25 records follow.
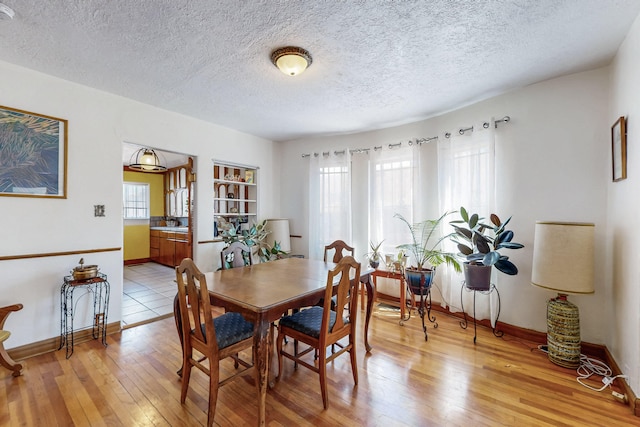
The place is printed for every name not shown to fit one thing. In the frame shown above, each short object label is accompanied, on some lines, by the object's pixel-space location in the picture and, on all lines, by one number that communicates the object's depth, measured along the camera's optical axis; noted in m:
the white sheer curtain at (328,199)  4.25
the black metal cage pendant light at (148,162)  4.33
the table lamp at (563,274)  2.12
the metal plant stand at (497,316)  2.78
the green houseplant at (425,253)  2.99
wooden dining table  1.60
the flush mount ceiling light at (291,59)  2.09
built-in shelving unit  4.30
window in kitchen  6.63
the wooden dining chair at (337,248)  3.13
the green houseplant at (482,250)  2.49
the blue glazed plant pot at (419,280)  2.96
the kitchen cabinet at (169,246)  5.59
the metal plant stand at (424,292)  2.88
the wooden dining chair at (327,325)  1.79
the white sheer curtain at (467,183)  2.94
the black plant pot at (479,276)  2.61
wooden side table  3.23
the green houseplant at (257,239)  3.88
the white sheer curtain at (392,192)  3.68
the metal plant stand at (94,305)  2.55
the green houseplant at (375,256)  3.71
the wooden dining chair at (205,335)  1.60
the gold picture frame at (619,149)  1.99
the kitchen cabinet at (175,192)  6.45
